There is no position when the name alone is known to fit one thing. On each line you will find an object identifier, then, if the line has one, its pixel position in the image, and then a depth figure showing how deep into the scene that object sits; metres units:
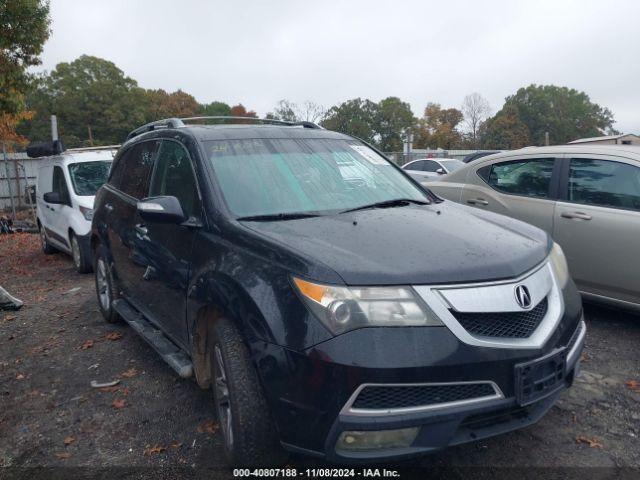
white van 8.14
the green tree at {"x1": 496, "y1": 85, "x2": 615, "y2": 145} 70.88
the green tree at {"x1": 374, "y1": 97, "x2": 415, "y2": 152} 60.62
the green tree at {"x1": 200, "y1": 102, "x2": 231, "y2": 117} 75.88
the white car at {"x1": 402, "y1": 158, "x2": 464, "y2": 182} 17.83
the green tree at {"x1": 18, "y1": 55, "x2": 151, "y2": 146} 53.94
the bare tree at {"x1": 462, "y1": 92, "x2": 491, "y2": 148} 63.28
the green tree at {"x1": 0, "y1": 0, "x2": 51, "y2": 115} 10.27
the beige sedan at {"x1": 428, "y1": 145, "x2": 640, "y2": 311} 4.57
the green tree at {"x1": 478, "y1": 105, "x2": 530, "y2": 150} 60.41
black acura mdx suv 2.29
